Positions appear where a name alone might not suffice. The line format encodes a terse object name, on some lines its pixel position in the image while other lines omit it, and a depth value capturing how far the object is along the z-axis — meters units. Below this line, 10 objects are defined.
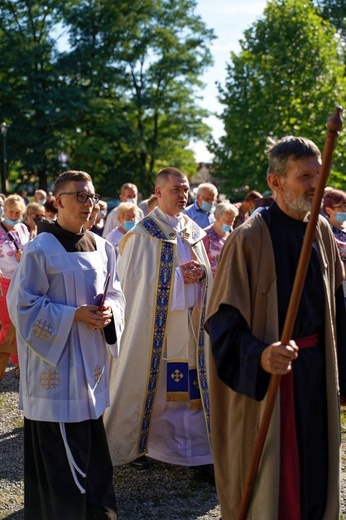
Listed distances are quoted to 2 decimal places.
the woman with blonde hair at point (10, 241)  8.62
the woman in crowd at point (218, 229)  8.17
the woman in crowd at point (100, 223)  11.18
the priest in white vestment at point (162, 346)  5.61
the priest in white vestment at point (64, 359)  4.10
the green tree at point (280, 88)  28.02
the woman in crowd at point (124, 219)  8.46
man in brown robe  3.14
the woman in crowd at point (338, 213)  7.43
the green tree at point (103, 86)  35.69
